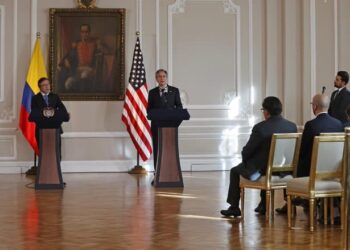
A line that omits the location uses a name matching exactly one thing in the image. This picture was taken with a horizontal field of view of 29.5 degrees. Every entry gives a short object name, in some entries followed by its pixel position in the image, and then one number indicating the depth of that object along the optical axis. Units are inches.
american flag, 474.9
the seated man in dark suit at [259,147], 269.4
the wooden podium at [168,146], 371.9
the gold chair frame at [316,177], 247.1
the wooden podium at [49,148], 364.5
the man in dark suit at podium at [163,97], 401.4
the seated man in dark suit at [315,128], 263.9
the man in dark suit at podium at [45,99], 386.9
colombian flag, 472.7
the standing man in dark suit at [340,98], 360.5
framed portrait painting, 491.5
